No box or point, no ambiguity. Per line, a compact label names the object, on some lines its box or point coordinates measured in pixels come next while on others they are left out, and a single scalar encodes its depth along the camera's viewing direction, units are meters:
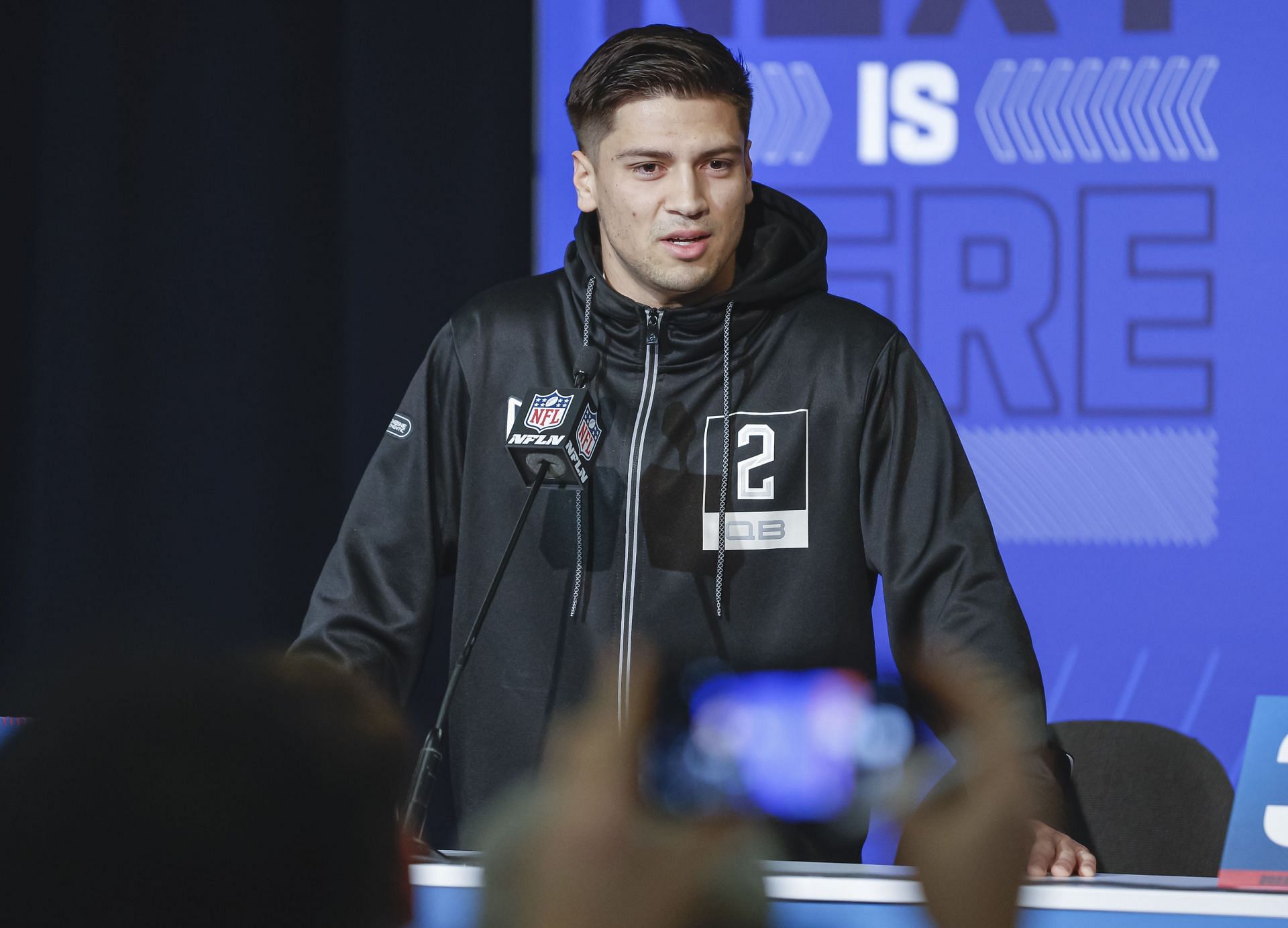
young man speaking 8.93
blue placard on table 8.45
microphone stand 8.50
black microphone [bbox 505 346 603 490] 8.72
